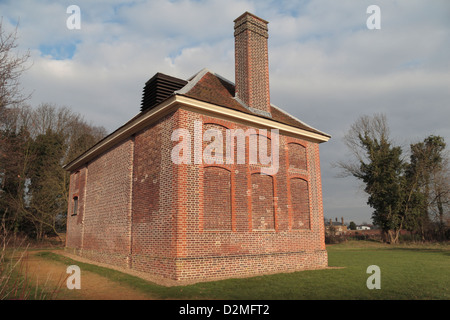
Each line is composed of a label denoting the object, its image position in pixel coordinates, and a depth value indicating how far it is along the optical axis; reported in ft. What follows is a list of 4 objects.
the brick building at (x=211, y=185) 33.40
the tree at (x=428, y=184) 107.34
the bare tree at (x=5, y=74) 39.19
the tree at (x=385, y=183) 107.04
